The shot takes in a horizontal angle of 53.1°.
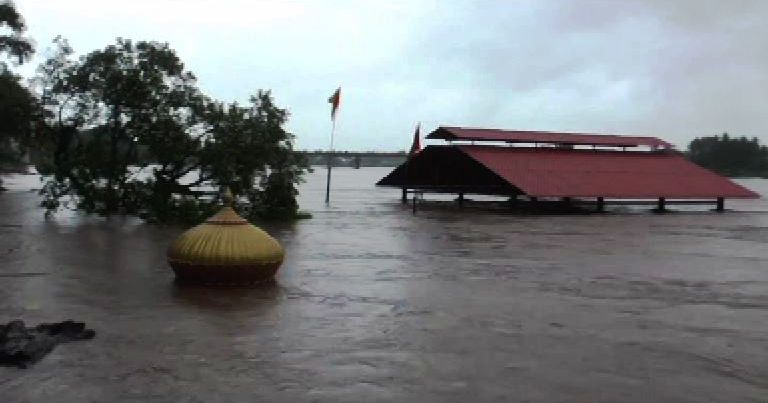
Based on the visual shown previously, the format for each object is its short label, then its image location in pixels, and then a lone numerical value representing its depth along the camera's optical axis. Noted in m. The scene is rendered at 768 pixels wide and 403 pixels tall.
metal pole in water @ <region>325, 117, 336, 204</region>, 36.09
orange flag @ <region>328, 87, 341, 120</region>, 33.06
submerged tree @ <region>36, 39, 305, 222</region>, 22.31
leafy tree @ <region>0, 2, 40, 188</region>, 25.42
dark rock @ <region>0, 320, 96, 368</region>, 6.17
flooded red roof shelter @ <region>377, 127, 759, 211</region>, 30.80
